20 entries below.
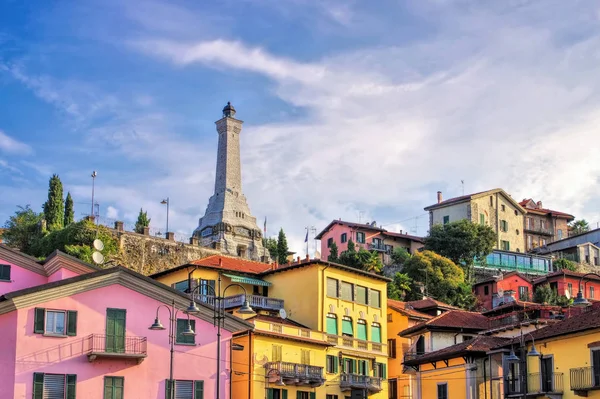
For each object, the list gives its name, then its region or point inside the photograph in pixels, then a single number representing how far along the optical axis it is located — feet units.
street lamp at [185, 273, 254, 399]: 137.41
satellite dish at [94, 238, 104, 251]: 201.77
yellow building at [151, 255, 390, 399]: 217.56
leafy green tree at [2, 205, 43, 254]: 346.13
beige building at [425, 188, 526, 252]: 416.87
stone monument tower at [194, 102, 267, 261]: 435.12
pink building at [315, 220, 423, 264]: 403.54
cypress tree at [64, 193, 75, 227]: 370.32
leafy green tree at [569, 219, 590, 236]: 488.31
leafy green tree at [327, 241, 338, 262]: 370.49
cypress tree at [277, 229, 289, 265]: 423.72
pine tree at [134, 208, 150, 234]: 414.70
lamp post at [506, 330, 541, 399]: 132.15
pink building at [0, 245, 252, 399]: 157.28
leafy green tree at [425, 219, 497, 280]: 380.37
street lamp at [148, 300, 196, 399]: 169.65
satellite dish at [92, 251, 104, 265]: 199.58
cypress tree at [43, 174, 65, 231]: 356.79
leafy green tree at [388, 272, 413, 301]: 327.47
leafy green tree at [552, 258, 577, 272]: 406.41
